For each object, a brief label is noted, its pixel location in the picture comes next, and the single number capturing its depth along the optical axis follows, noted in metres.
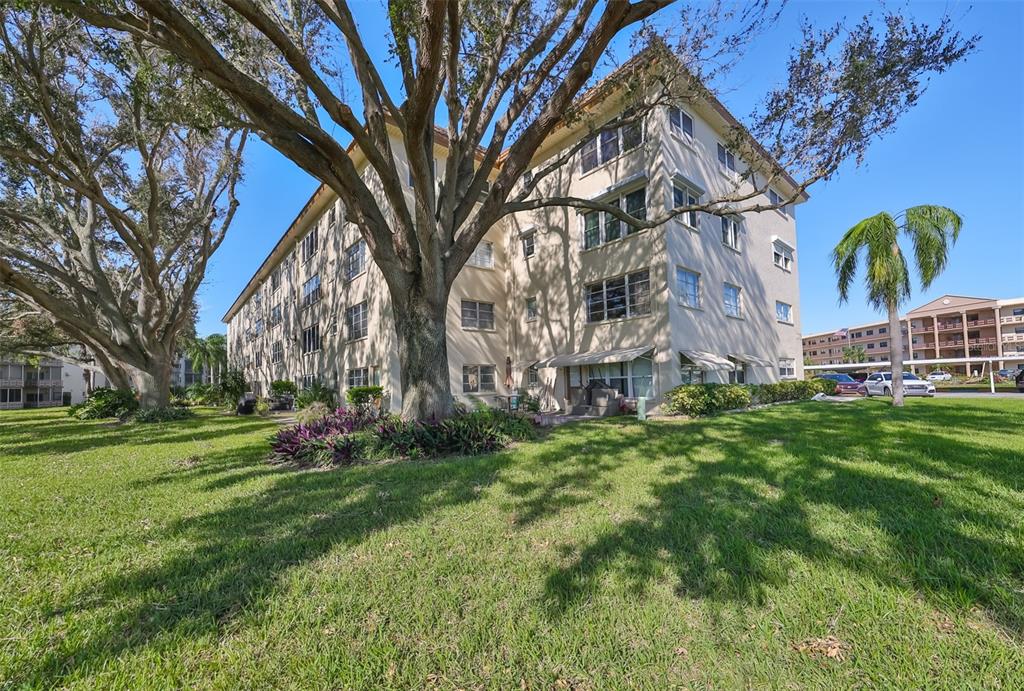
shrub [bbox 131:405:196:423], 17.28
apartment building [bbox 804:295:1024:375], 57.16
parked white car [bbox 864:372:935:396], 24.66
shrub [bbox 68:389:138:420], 19.77
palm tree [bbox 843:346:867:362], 82.50
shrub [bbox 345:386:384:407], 17.56
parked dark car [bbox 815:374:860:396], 26.38
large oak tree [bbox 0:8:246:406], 10.30
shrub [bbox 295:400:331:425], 12.45
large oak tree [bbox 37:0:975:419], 7.41
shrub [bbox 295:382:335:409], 21.29
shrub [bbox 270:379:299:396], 27.07
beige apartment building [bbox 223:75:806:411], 15.60
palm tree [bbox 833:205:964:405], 14.77
